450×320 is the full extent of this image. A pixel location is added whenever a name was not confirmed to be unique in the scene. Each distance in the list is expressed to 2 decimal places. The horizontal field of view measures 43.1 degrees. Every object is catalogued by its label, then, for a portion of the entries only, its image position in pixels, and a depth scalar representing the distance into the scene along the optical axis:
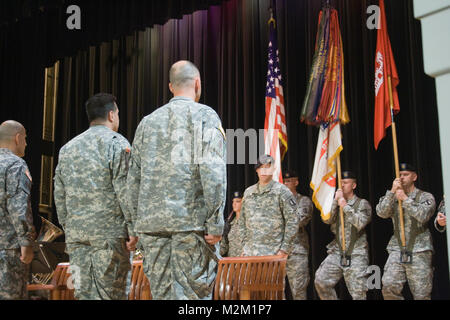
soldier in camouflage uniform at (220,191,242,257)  7.09
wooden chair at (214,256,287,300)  3.80
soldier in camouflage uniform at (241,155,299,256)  5.46
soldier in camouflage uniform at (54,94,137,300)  3.13
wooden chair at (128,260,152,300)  4.25
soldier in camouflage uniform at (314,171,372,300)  6.09
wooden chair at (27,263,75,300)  4.09
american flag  7.11
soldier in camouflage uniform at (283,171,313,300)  6.54
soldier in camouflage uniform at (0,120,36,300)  3.72
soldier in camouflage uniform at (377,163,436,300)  5.58
